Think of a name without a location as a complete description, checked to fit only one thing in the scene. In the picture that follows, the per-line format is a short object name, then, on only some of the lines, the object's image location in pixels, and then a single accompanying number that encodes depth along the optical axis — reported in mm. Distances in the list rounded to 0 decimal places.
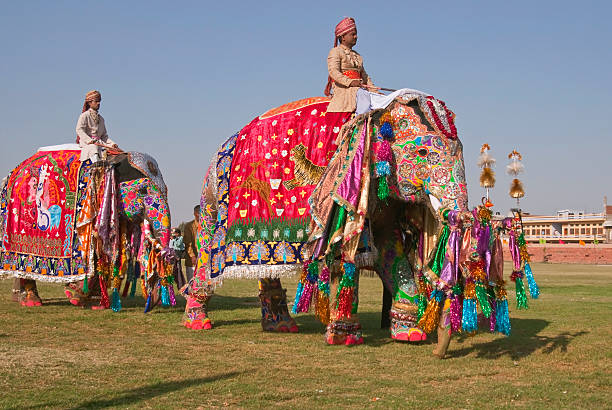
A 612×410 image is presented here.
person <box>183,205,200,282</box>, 14570
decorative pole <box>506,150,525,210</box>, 10129
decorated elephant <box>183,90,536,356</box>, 7250
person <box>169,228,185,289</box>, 14906
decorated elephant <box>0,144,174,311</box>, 11109
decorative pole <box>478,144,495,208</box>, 9047
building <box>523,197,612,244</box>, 76250
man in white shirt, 11648
